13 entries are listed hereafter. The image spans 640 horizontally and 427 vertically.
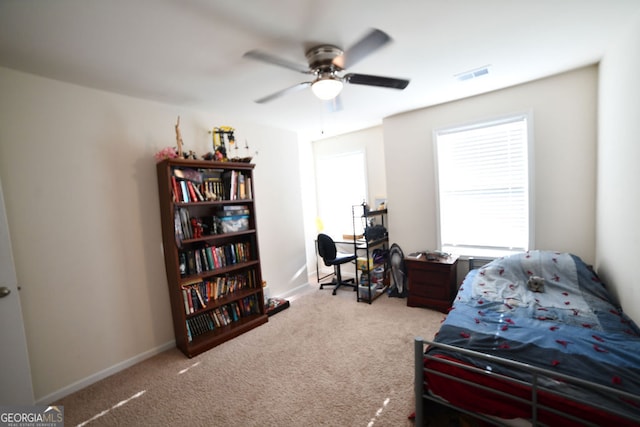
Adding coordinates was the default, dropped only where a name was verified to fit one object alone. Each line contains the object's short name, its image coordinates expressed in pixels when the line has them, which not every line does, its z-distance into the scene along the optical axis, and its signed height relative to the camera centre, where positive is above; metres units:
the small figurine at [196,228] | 2.60 -0.24
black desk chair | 3.75 -0.85
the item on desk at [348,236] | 4.37 -0.73
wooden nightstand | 2.98 -1.12
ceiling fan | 1.57 +0.82
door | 1.67 -0.81
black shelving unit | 3.48 -0.98
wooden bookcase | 2.45 -0.51
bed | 1.16 -0.96
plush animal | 2.22 -0.89
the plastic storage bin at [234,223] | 2.83 -0.25
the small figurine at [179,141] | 2.53 +0.64
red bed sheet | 1.11 -1.07
